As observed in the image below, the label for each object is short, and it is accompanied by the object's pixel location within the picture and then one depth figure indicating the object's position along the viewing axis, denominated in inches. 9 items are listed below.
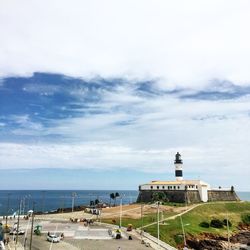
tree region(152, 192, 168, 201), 3813.9
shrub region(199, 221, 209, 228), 2916.3
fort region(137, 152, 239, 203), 3944.3
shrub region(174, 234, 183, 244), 2317.2
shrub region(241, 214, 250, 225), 3550.5
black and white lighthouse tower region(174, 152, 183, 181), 4207.9
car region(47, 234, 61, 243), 1912.7
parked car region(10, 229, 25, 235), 2120.2
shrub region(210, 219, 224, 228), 2996.5
